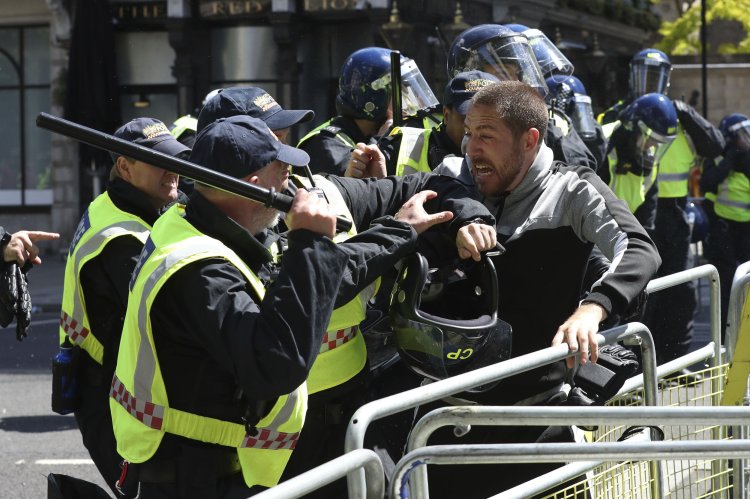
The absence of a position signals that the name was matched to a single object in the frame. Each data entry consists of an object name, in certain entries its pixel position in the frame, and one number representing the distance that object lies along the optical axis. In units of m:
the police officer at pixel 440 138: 9.50
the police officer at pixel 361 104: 11.54
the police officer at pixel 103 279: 8.33
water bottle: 8.46
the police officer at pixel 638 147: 18.09
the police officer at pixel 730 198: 22.48
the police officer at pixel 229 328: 5.97
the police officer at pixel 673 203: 17.83
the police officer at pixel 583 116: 16.94
